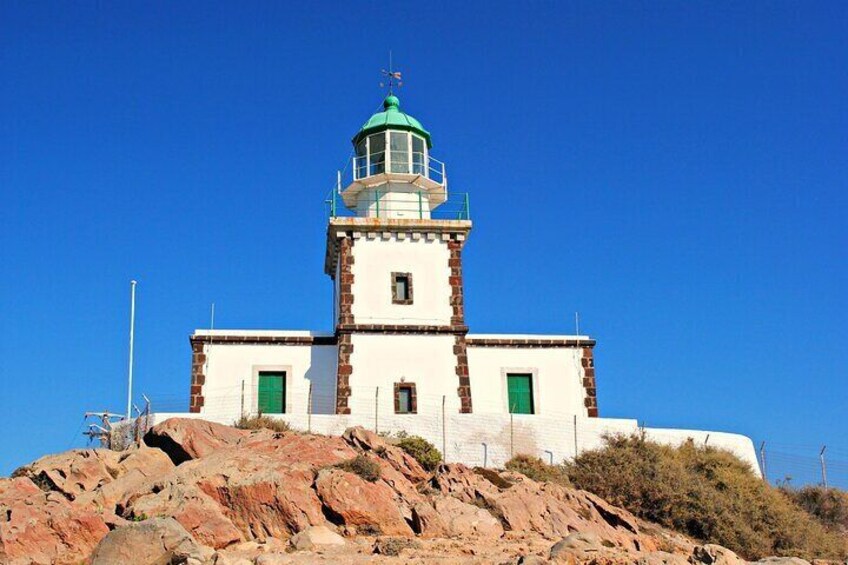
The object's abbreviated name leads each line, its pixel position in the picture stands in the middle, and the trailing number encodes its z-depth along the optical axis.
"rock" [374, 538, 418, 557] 15.79
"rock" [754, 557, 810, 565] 16.55
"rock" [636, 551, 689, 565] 14.48
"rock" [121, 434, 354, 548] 16.12
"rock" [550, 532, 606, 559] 14.62
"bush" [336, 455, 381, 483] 18.70
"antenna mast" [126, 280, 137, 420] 26.83
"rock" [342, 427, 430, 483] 20.13
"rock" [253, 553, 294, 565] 14.66
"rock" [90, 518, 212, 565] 13.97
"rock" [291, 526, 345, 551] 15.99
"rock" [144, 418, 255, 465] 19.81
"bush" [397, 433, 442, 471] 23.06
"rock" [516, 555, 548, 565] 14.00
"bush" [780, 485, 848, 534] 26.80
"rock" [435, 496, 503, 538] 17.77
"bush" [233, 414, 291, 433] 24.95
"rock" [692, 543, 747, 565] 16.27
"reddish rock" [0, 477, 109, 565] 14.65
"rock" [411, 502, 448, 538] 17.47
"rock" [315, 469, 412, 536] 17.34
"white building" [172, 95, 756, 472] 26.34
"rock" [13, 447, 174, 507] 18.12
